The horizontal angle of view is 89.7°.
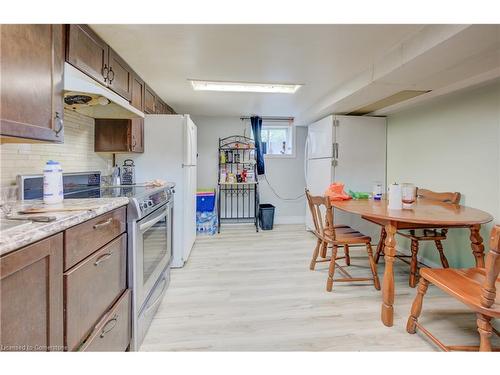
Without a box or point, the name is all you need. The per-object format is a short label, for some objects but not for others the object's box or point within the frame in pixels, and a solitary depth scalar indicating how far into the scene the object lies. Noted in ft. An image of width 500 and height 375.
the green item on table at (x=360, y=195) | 9.75
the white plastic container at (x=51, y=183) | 4.19
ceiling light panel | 9.12
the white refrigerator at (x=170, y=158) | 9.14
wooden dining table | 5.68
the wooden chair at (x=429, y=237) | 7.78
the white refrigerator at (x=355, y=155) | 11.75
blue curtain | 15.12
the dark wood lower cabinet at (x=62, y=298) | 2.34
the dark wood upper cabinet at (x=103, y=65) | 4.96
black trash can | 14.49
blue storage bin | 13.43
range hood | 4.49
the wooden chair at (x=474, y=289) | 3.90
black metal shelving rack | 15.55
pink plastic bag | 9.05
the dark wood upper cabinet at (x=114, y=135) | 8.08
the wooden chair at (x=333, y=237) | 7.53
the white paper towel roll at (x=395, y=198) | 6.91
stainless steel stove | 4.94
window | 16.02
